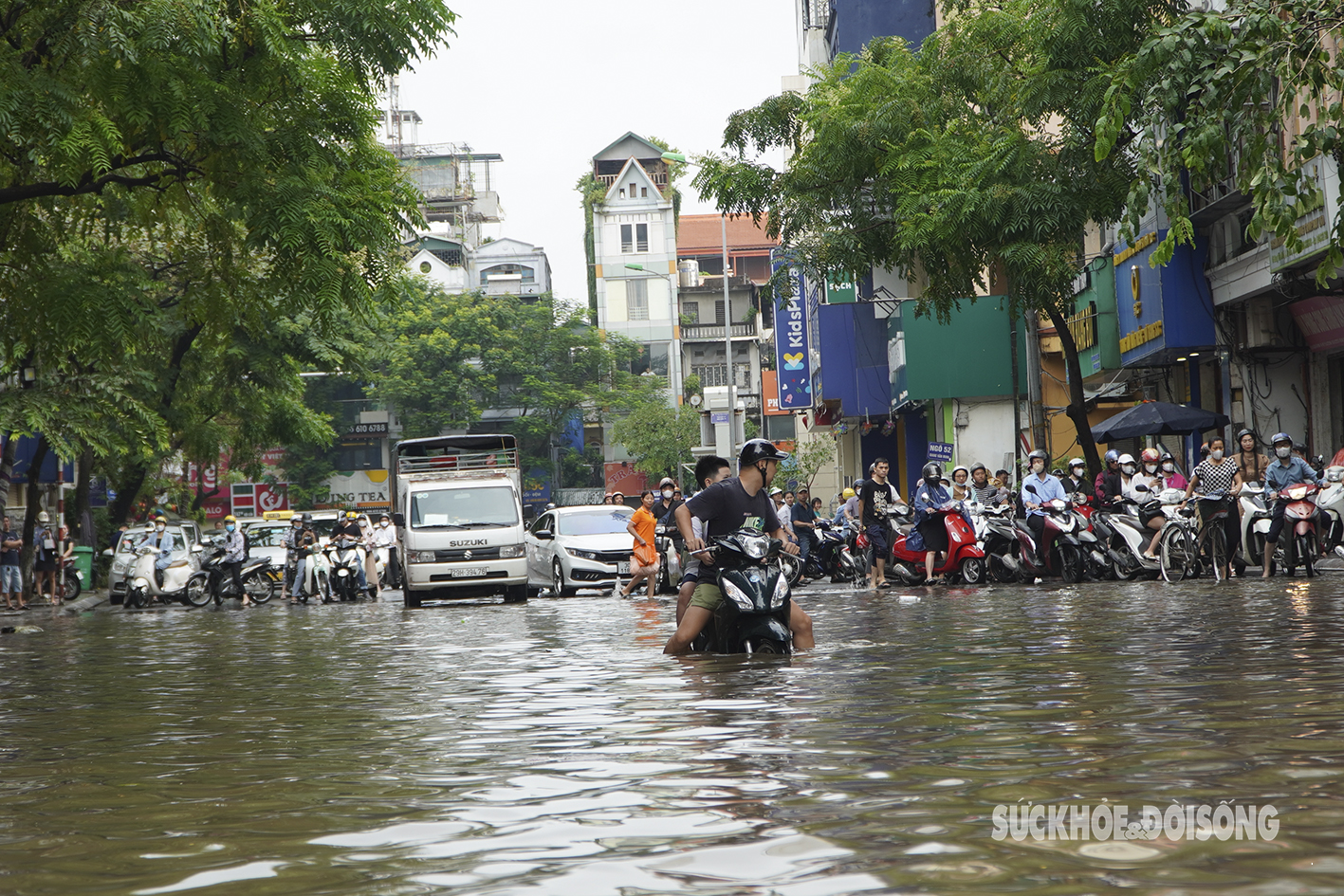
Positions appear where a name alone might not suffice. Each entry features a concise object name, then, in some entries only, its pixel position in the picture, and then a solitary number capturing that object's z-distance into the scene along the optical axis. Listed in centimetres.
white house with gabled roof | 9931
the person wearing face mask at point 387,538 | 3494
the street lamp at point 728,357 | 5332
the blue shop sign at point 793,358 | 4931
